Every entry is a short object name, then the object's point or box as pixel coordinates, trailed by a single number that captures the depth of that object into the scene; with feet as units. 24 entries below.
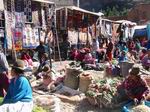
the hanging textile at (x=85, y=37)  26.74
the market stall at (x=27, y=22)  17.09
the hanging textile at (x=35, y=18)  19.26
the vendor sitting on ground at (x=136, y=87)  11.40
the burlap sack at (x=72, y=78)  14.04
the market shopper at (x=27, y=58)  18.70
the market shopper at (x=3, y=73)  10.99
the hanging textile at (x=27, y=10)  18.23
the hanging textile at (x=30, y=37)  18.81
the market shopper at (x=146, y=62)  19.34
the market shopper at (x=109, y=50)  25.21
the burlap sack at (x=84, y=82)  13.67
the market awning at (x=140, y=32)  42.61
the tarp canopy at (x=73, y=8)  24.54
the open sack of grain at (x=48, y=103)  10.25
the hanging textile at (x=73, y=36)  25.39
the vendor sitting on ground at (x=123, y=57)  22.13
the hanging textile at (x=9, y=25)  16.77
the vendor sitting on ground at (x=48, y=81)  14.15
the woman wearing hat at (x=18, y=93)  8.25
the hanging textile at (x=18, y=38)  17.89
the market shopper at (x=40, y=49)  18.73
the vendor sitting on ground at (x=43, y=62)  17.17
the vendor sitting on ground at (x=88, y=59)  21.17
